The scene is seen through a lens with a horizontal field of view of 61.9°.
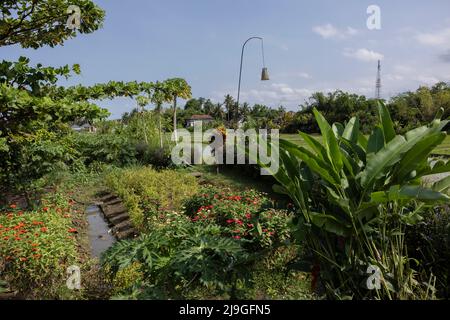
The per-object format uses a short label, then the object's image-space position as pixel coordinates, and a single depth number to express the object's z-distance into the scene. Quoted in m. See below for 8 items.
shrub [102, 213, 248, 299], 2.27
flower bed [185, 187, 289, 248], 3.74
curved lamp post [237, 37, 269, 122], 10.79
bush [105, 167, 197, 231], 6.13
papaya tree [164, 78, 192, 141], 11.67
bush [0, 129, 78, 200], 6.77
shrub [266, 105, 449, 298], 2.11
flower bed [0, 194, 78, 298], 3.44
